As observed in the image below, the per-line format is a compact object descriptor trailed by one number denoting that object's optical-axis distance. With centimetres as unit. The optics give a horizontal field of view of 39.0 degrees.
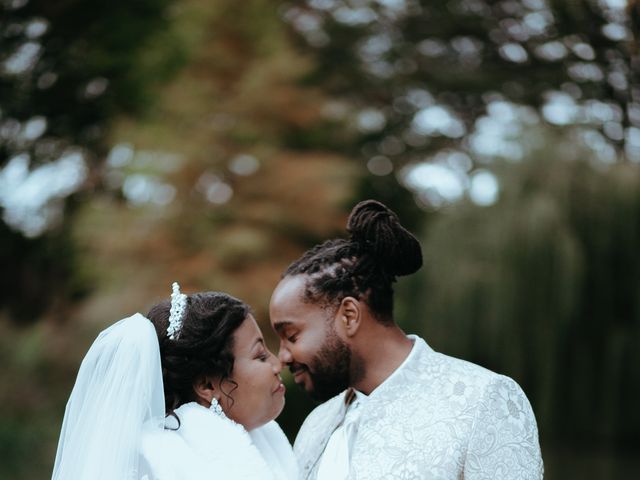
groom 267
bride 266
